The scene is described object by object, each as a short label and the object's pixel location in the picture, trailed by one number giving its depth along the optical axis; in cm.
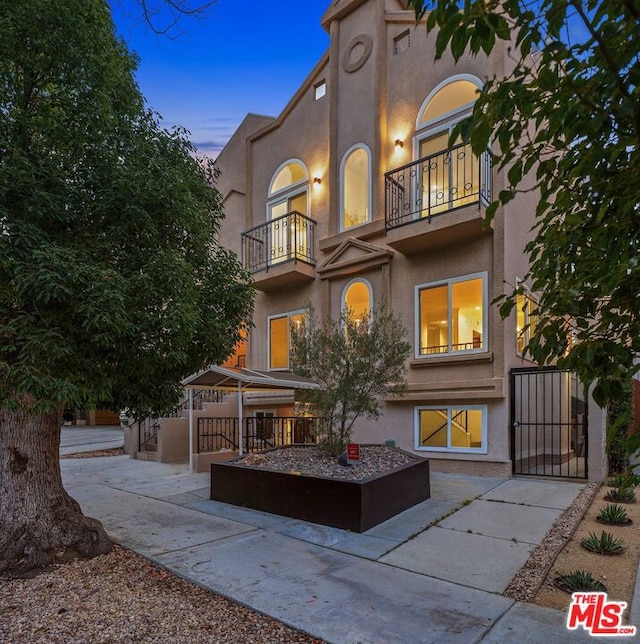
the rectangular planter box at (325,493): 610
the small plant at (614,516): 627
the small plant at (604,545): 519
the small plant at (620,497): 725
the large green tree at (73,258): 412
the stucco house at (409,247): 957
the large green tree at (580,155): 190
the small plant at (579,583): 427
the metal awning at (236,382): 948
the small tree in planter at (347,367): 777
